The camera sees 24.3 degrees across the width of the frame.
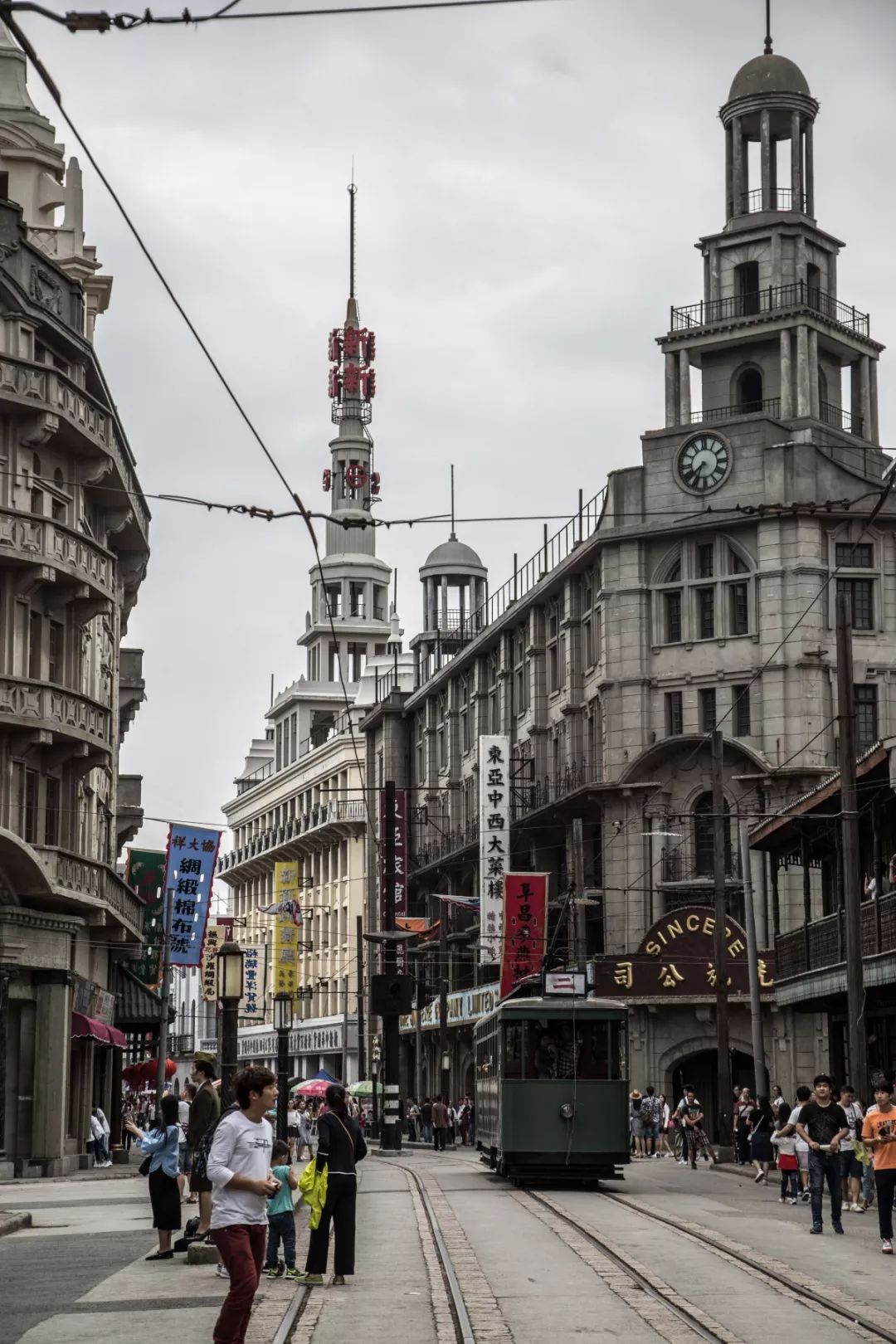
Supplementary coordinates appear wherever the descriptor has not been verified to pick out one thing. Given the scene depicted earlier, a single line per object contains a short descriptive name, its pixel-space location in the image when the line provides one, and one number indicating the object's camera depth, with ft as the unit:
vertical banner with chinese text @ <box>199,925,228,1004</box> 300.36
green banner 184.75
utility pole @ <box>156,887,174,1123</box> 164.86
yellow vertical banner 295.07
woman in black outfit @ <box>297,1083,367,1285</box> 56.49
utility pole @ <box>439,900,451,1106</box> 215.10
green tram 102.47
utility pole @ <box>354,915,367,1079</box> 271.69
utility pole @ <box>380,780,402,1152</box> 142.82
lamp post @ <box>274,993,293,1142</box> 137.87
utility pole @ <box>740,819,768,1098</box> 155.63
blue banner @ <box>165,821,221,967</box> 168.66
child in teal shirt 57.98
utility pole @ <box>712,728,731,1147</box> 146.41
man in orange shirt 66.74
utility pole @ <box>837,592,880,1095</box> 101.45
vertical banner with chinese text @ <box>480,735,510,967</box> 227.40
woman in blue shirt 60.59
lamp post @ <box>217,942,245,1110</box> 84.93
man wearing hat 61.72
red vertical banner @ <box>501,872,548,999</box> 210.79
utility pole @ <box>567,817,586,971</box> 199.41
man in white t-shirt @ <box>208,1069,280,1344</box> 37.86
